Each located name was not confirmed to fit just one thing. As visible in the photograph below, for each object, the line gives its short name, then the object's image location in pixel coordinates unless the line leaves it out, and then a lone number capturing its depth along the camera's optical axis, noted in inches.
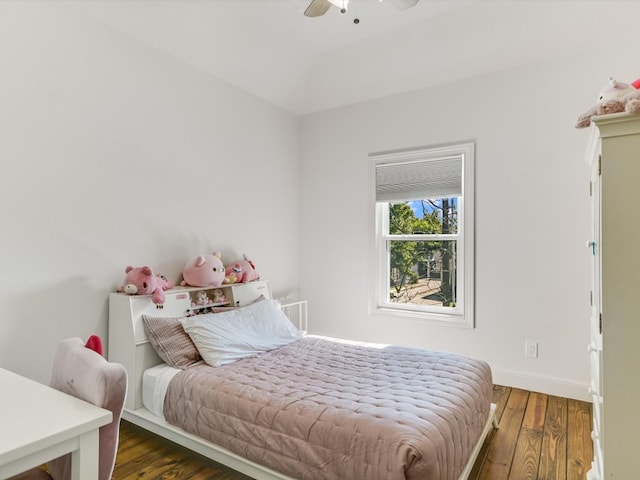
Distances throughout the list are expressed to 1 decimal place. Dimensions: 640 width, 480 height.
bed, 60.2
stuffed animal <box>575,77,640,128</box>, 53.2
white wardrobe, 54.2
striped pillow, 93.3
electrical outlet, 120.6
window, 132.7
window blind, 135.1
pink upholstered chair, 43.7
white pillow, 95.6
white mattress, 87.8
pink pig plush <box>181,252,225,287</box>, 114.0
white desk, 35.7
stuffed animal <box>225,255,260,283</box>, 125.9
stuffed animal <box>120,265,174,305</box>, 98.4
